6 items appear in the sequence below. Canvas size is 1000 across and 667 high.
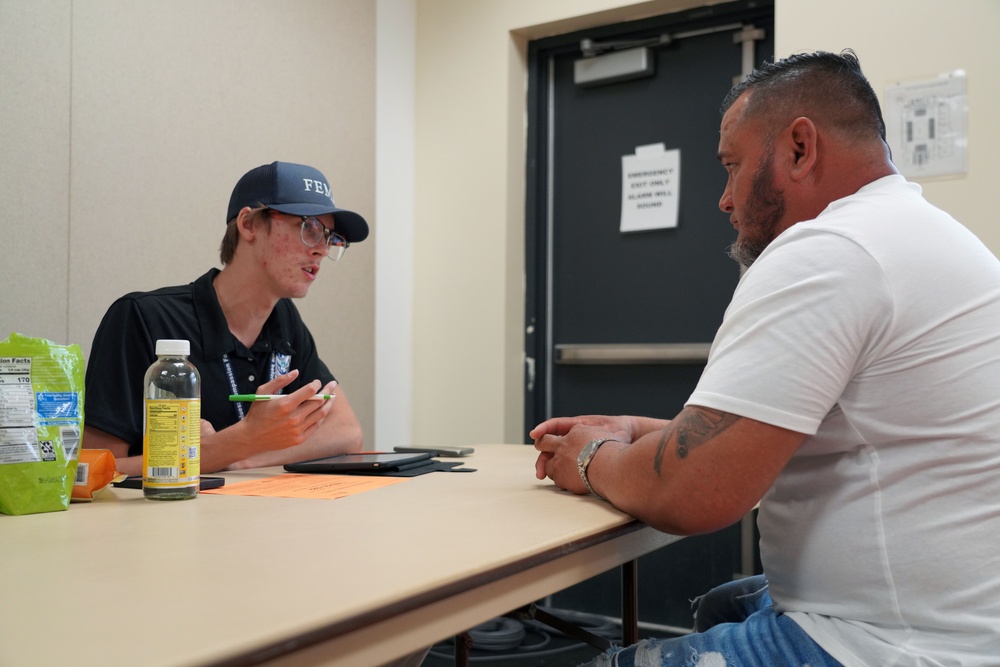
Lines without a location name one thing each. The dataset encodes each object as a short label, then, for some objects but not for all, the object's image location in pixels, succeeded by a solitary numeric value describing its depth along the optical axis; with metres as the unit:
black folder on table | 1.49
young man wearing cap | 1.53
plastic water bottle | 1.16
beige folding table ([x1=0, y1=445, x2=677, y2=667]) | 0.58
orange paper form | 1.26
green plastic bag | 1.07
